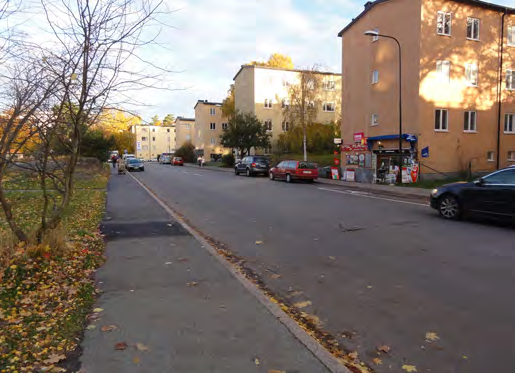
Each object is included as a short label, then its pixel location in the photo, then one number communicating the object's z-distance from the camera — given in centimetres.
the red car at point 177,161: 6200
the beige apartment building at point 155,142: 10806
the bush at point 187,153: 7256
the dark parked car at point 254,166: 3169
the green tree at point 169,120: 13575
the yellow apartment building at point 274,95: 5250
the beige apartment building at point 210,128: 7112
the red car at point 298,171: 2497
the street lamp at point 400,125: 2194
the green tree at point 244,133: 4475
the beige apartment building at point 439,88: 2333
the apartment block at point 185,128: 9386
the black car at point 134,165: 4091
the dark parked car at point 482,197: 915
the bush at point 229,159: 5050
